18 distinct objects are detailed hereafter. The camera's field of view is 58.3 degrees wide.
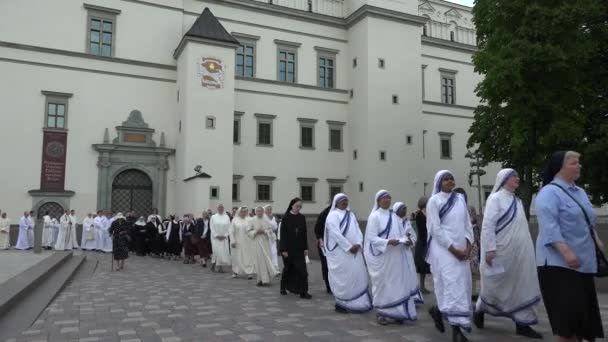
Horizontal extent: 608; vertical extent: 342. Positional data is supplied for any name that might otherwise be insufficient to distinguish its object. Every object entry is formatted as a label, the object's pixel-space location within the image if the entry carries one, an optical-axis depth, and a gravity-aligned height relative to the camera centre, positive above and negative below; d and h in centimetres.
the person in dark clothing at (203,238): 1848 -78
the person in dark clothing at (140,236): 2325 -92
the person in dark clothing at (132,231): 2347 -71
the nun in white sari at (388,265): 801 -75
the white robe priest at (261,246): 1313 -75
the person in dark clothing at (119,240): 1627 -76
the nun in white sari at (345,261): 908 -77
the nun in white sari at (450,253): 676 -47
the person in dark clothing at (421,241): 1114 -50
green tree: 2025 +546
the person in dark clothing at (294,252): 1102 -76
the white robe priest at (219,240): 1666 -73
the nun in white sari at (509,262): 714 -60
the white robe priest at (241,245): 1470 -81
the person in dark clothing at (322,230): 1228 -32
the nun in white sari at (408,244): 838 -44
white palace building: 2791 +654
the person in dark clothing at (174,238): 2152 -92
